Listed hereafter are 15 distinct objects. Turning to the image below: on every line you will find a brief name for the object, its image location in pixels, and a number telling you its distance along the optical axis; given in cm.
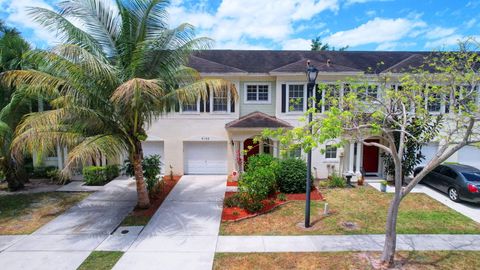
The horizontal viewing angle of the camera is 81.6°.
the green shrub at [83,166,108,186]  1491
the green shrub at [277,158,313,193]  1324
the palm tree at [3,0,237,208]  859
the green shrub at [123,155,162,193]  1259
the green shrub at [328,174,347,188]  1466
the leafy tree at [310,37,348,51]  4534
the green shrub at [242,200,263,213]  1096
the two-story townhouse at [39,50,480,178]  1577
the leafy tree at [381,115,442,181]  1396
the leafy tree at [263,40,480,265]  639
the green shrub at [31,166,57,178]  1631
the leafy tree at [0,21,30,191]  1205
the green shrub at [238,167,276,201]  1086
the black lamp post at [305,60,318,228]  907
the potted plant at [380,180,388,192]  1392
